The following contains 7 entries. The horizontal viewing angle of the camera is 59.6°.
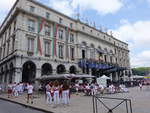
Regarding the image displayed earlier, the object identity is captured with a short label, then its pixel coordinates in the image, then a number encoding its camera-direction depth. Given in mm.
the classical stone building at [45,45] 21594
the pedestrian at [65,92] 9281
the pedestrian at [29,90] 11293
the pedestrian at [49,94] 9501
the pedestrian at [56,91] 9188
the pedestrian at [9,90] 15038
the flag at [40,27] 23041
